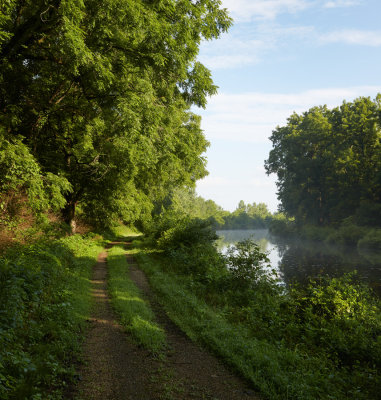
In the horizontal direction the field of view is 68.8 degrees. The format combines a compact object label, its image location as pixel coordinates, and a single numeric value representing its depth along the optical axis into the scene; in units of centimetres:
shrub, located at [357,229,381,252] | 3388
